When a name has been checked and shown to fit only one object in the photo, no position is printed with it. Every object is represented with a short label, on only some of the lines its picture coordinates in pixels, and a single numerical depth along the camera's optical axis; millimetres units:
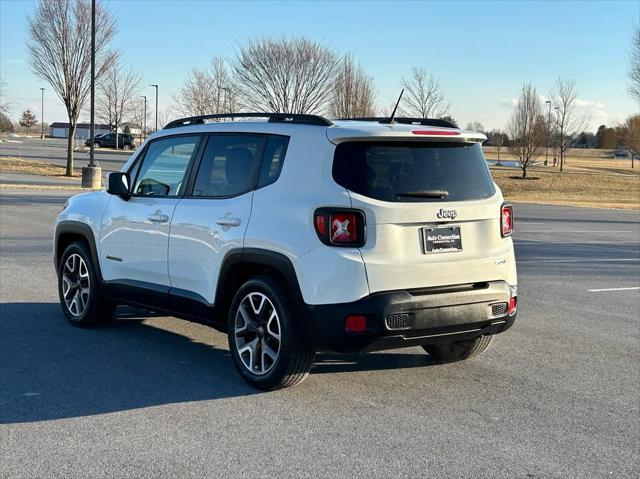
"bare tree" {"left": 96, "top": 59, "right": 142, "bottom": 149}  59625
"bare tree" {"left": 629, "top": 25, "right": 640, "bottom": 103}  41688
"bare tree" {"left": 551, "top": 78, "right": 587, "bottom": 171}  63938
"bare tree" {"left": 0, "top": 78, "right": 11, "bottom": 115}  42050
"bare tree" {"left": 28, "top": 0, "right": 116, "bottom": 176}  32781
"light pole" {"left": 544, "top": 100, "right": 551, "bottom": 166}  57419
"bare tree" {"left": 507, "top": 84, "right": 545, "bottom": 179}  54094
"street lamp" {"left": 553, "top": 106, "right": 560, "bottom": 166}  64056
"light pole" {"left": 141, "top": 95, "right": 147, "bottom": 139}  83100
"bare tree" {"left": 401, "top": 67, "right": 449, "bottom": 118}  47188
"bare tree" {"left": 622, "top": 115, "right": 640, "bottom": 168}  55750
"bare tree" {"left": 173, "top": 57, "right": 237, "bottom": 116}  45562
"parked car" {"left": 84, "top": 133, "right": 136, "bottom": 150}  72250
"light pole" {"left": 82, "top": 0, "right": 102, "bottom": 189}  29094
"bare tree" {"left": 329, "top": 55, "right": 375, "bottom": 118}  41844
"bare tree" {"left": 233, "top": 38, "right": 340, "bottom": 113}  40625
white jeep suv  4809
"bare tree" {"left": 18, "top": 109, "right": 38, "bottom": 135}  134875
